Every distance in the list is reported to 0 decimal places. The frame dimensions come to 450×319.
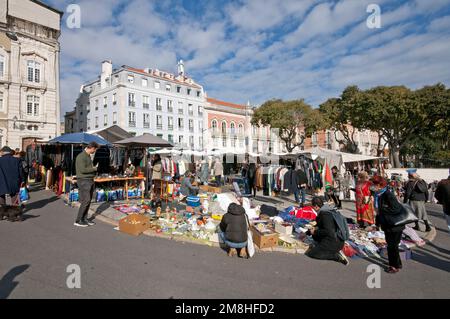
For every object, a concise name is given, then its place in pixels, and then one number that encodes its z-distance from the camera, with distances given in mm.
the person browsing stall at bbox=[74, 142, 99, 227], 6383
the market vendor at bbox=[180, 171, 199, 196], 10242
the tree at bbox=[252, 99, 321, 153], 32469
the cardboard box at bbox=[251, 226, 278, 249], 5359
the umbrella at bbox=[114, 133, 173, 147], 9664
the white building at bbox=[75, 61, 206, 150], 36531
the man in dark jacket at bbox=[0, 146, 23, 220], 6352
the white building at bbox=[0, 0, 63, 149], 21891
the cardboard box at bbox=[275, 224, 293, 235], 6255
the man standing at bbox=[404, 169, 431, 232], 7000
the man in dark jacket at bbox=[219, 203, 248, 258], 4805
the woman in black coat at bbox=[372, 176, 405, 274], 4155
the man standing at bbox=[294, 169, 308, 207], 10211
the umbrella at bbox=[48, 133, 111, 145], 9930
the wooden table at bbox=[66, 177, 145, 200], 9117
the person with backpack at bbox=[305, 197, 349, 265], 4727
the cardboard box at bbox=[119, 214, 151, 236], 6000
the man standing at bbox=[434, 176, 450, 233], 5309
